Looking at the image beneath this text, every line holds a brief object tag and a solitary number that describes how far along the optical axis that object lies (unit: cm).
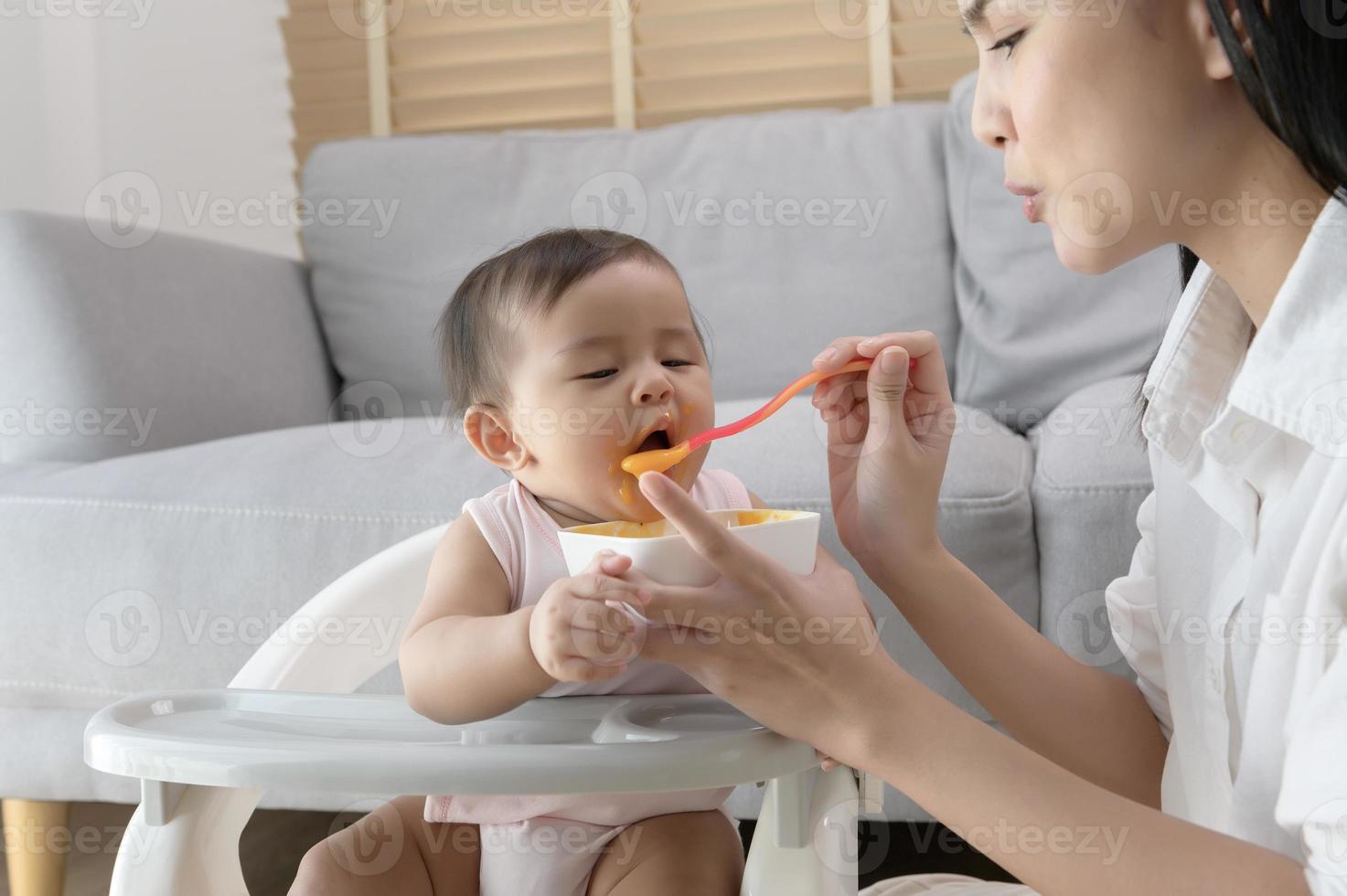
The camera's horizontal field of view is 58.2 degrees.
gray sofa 144
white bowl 64
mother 64
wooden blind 258
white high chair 59
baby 83
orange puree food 80
